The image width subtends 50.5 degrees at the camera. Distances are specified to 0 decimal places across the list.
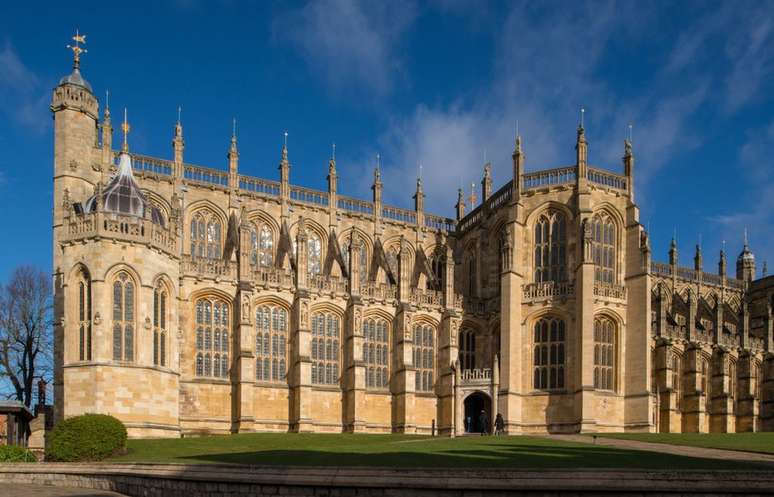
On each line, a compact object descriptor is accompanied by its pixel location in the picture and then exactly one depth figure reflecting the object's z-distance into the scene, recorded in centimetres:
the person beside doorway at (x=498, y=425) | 4559
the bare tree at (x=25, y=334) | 5597
